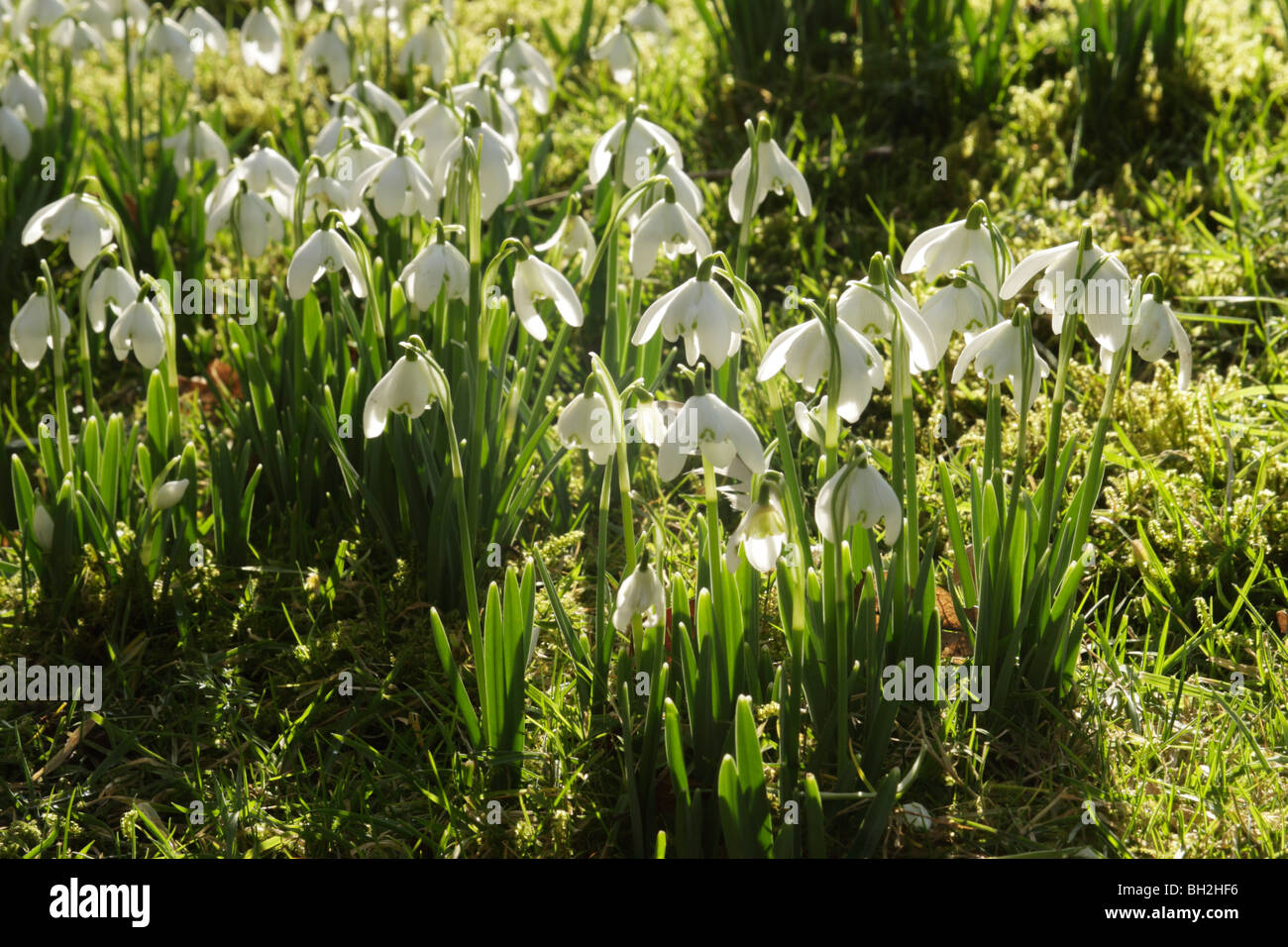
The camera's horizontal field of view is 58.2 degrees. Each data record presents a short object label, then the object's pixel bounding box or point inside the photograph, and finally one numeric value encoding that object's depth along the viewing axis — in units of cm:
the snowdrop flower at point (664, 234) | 177
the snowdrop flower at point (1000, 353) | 154
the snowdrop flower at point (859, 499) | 135
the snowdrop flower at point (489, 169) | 200
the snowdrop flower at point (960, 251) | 160
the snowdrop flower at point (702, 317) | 153
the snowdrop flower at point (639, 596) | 147
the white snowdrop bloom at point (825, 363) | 143
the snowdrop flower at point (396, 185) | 204
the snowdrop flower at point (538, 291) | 175
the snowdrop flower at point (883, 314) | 148
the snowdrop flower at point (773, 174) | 185
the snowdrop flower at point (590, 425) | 158
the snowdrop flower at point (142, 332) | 198
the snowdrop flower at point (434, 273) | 186
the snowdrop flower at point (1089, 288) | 154
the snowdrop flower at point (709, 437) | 144
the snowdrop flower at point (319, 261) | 195
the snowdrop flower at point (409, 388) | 163
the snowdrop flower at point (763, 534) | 136
